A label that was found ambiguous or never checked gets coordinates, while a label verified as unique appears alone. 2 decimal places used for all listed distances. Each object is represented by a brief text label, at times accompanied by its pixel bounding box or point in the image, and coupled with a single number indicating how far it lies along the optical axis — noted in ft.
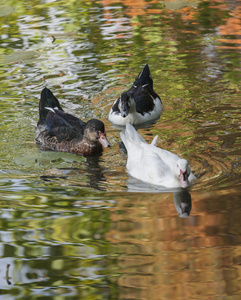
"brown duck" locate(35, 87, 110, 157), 52.03
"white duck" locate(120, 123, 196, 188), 41.62
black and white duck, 59.36
